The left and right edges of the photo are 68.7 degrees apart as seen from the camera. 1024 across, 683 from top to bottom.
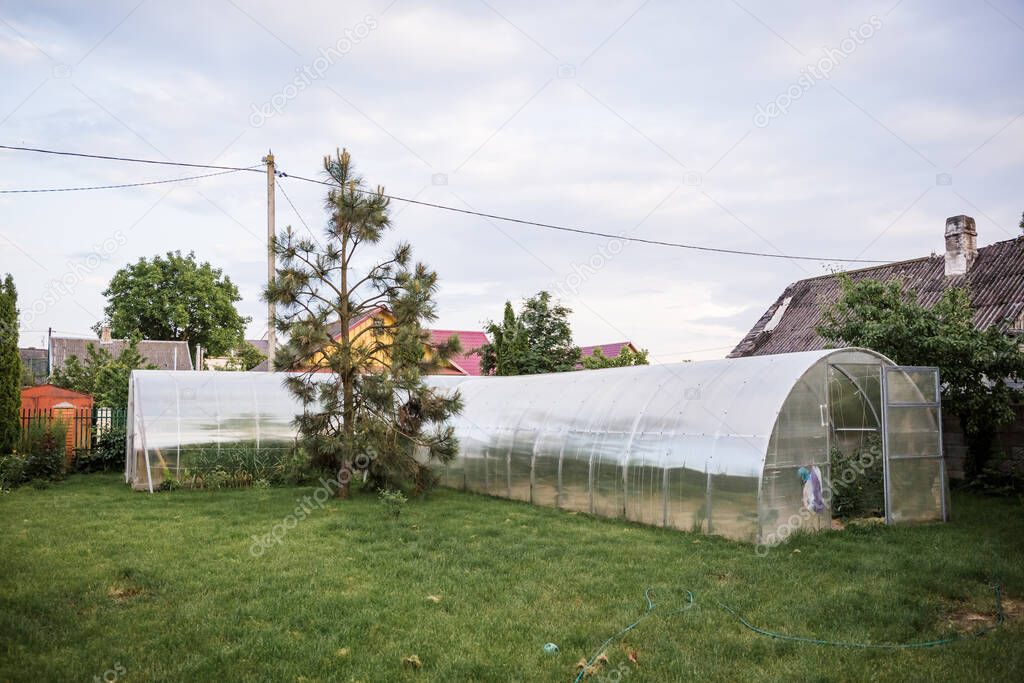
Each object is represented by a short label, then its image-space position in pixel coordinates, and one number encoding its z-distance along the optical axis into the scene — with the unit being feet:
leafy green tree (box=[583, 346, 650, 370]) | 87.51
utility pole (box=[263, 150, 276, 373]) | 60.31
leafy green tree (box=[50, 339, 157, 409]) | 82.38
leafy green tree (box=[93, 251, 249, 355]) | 162.91
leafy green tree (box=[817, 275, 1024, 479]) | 46.24
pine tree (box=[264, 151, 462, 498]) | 45.44
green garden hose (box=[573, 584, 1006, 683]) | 20.53
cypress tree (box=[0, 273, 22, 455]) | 59.72
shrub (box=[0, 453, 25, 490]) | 52.87
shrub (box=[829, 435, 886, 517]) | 38.83
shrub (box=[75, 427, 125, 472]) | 63.67
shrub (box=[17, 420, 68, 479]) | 56.39
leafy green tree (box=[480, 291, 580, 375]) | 80.33
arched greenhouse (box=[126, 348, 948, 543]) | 35.58
